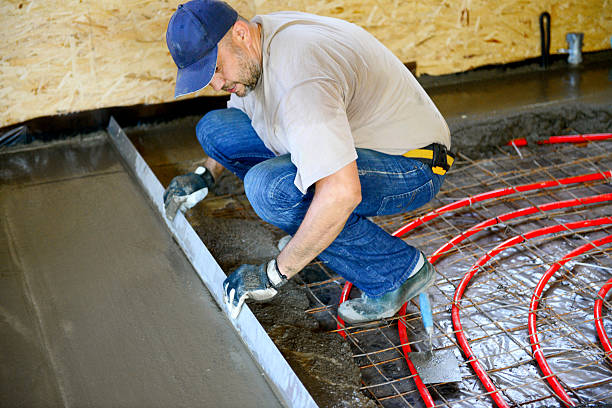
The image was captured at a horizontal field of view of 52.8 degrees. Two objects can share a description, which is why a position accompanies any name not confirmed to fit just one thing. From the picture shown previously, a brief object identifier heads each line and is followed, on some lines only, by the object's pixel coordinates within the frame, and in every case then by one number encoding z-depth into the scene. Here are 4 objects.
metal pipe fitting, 4.71
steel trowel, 2.06
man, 1.77
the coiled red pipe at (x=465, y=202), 2.29
